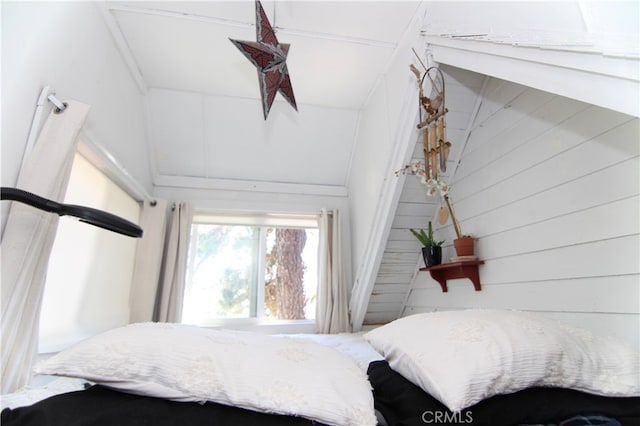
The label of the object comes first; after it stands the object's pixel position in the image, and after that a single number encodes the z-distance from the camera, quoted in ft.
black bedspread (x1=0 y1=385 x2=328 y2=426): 1.77
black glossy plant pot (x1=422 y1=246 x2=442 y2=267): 6.44
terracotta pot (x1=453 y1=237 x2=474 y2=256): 5.72
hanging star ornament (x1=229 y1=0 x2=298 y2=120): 4.32
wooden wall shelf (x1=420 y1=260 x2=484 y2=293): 5.63
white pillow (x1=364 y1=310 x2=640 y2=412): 2.16
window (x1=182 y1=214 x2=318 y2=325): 8.73
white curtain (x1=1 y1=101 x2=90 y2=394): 3.11
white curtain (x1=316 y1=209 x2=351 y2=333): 8.35
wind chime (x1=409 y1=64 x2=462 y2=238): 4.77
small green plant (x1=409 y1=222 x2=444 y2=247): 6.57
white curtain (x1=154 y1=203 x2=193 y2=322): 7.75
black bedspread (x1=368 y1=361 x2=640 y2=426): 2.16
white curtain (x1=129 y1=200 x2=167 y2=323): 7.42
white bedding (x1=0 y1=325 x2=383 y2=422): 2.19
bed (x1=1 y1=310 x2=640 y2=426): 1.95
